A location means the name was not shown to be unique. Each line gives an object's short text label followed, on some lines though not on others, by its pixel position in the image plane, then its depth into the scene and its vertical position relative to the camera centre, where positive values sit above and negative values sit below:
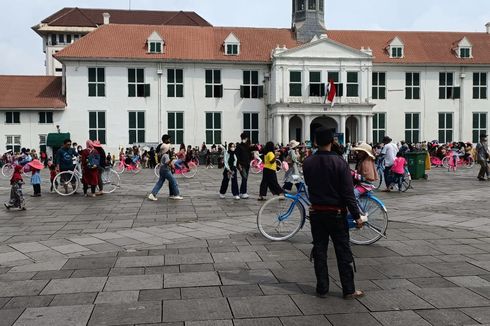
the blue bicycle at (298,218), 8.16 -1.22
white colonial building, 43.34 +4.54
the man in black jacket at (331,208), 5.47 -0.70
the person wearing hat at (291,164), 14.74 -0.68
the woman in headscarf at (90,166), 16.06 -0.73
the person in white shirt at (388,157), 16.84 -0.58
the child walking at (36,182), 15.89 -1.15
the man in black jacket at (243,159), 15.01 -0.52
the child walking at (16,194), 12.59 -1.20
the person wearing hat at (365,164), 9.81 -0.52
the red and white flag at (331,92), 42.84 +3.77
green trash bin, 21.59 -1.03
